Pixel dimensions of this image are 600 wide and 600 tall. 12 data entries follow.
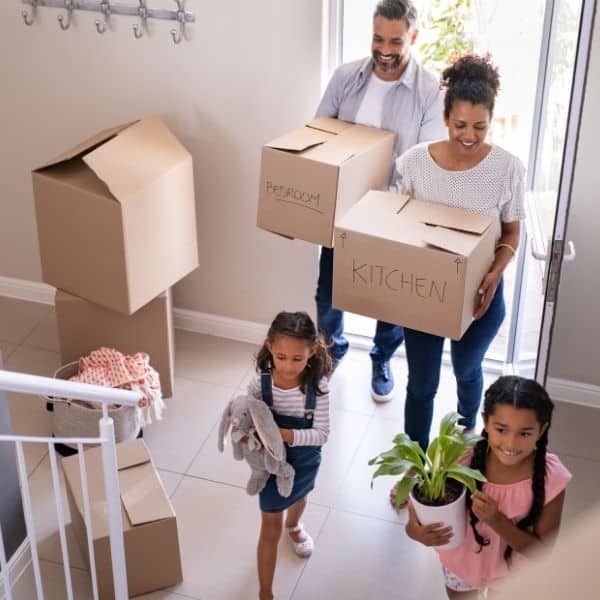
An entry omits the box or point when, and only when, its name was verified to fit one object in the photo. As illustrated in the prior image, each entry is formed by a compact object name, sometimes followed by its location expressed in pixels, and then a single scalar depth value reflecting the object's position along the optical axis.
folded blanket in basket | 2.86
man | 2.52
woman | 2.22
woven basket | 2.76
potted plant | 1.79
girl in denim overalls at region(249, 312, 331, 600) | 2.06
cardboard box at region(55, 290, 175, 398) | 3.00
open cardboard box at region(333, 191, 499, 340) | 2.17
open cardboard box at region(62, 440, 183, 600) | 2.27
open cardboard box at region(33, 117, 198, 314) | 2.72
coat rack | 2.98
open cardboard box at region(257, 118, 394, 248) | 2.50
